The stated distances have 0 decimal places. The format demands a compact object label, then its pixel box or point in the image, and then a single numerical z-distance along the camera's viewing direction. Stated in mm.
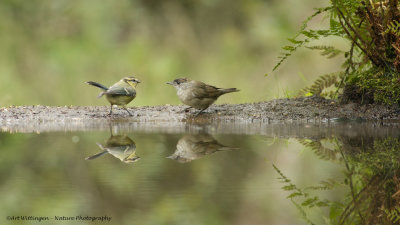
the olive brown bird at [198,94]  13312
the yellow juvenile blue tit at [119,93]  13633
